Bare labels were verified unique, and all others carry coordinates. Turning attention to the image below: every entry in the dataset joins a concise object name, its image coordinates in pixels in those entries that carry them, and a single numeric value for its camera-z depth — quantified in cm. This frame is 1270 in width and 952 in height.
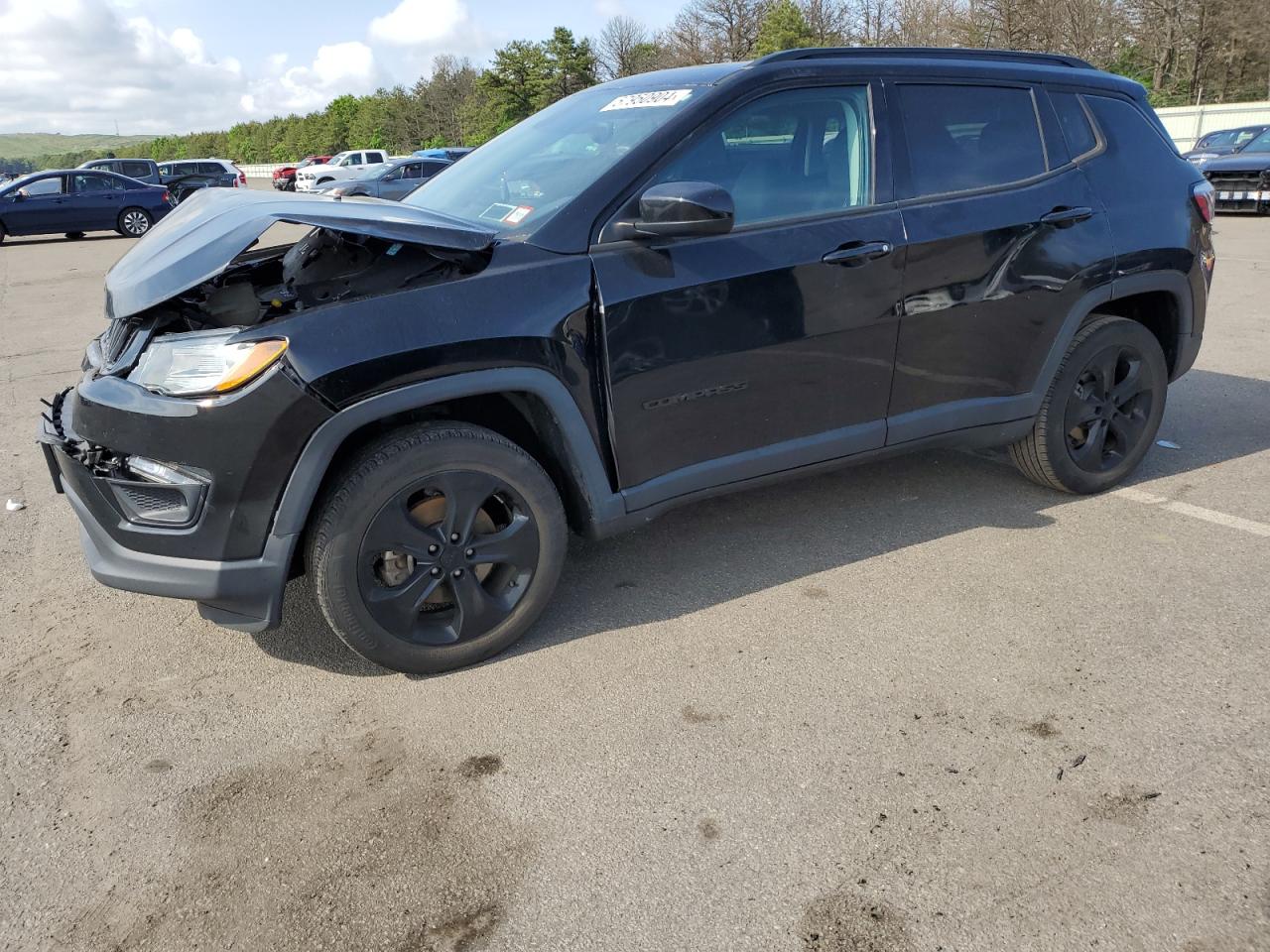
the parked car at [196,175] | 2741
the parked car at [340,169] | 3516
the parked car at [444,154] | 2889
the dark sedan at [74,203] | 2070
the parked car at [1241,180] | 1606
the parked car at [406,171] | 2314
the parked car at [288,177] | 3432
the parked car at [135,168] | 2361
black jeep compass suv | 270
